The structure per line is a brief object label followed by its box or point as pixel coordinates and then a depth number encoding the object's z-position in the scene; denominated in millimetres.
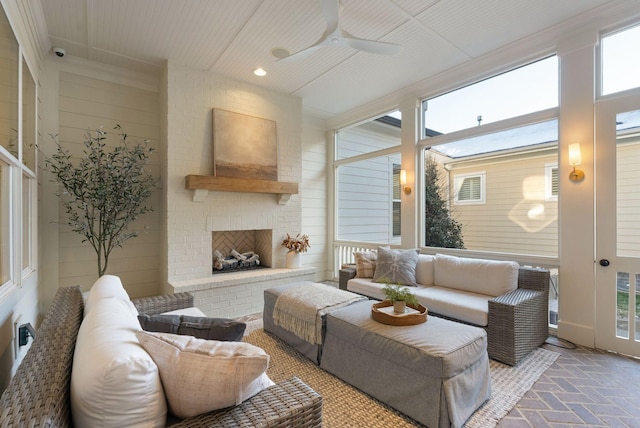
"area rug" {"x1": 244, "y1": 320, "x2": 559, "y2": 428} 2037
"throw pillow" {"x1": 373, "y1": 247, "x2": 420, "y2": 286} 3830
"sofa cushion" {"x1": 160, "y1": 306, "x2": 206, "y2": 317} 2583
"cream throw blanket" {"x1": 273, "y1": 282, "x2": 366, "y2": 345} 2701
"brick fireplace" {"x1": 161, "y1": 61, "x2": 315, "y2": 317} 4039
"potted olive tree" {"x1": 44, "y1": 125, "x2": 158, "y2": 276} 3494
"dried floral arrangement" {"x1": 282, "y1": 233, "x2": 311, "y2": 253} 4965
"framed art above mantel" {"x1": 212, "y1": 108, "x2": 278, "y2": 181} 4344
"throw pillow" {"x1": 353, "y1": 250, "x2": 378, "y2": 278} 4217
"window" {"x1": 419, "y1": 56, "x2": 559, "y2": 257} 3527
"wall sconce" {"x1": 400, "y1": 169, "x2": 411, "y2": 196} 4719
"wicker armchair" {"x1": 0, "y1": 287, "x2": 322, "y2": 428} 883
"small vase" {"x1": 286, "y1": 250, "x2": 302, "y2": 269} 4887
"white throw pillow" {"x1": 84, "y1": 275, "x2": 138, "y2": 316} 1803
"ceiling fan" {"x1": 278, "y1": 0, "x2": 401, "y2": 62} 2729
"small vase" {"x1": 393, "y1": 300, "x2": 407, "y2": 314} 2402
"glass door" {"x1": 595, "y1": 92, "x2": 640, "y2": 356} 2902
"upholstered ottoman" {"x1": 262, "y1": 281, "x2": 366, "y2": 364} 2709
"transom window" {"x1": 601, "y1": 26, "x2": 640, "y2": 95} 2934
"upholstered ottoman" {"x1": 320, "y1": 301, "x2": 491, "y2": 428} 1889
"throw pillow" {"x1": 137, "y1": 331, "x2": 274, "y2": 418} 1144
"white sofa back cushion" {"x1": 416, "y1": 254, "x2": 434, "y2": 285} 3865
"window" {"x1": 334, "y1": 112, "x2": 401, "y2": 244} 5859
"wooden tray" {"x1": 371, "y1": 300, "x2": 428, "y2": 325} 2314
